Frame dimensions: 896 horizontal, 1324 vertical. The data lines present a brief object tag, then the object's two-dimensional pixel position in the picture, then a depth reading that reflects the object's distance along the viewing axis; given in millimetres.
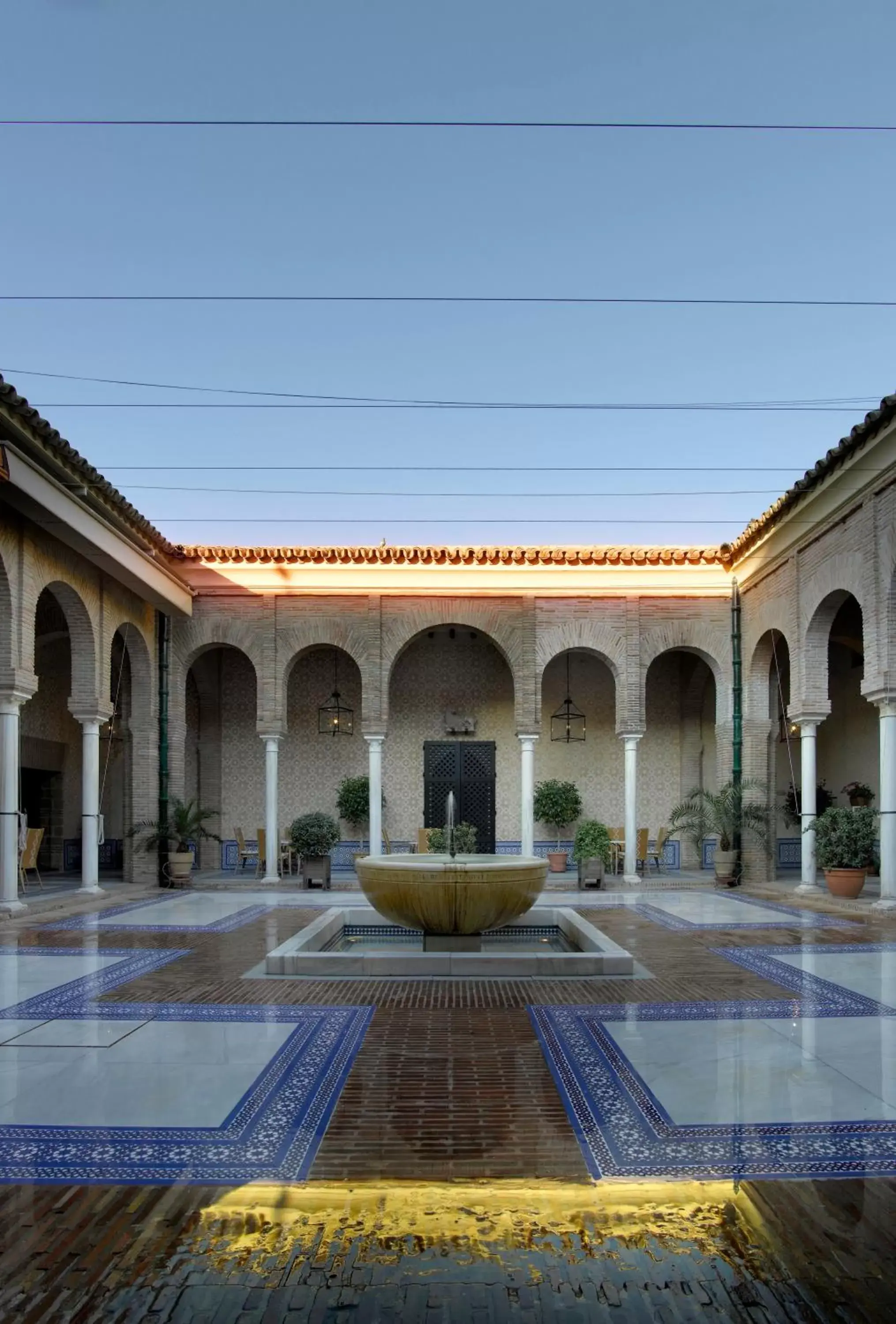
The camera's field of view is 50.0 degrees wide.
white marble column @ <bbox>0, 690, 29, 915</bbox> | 11242
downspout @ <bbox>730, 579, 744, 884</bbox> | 15938
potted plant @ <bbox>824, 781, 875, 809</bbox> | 16938
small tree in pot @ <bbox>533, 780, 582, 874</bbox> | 17953
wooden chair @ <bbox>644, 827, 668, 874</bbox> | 17484
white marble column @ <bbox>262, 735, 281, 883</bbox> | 15938
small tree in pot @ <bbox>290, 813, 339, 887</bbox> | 15055
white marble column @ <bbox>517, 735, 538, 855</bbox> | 16062
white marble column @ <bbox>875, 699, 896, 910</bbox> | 11453
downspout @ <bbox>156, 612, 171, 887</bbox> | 16141
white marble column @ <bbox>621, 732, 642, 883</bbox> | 16125
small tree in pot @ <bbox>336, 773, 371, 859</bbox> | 17969
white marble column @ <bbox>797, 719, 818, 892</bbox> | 13820
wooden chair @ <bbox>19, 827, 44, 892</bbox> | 13914
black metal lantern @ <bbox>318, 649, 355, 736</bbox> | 18750
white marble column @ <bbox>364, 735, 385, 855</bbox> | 16203
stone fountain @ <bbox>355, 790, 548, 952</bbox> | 7672
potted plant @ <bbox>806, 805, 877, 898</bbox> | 12578
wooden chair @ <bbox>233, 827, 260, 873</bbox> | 17625
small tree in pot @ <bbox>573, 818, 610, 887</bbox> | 14852
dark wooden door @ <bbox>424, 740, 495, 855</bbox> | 18406
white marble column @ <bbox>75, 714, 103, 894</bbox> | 13836
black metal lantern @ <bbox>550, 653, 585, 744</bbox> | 18562
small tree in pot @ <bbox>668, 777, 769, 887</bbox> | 15281
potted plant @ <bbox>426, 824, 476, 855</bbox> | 14812
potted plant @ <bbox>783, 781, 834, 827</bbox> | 17734
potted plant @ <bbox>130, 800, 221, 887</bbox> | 15461
